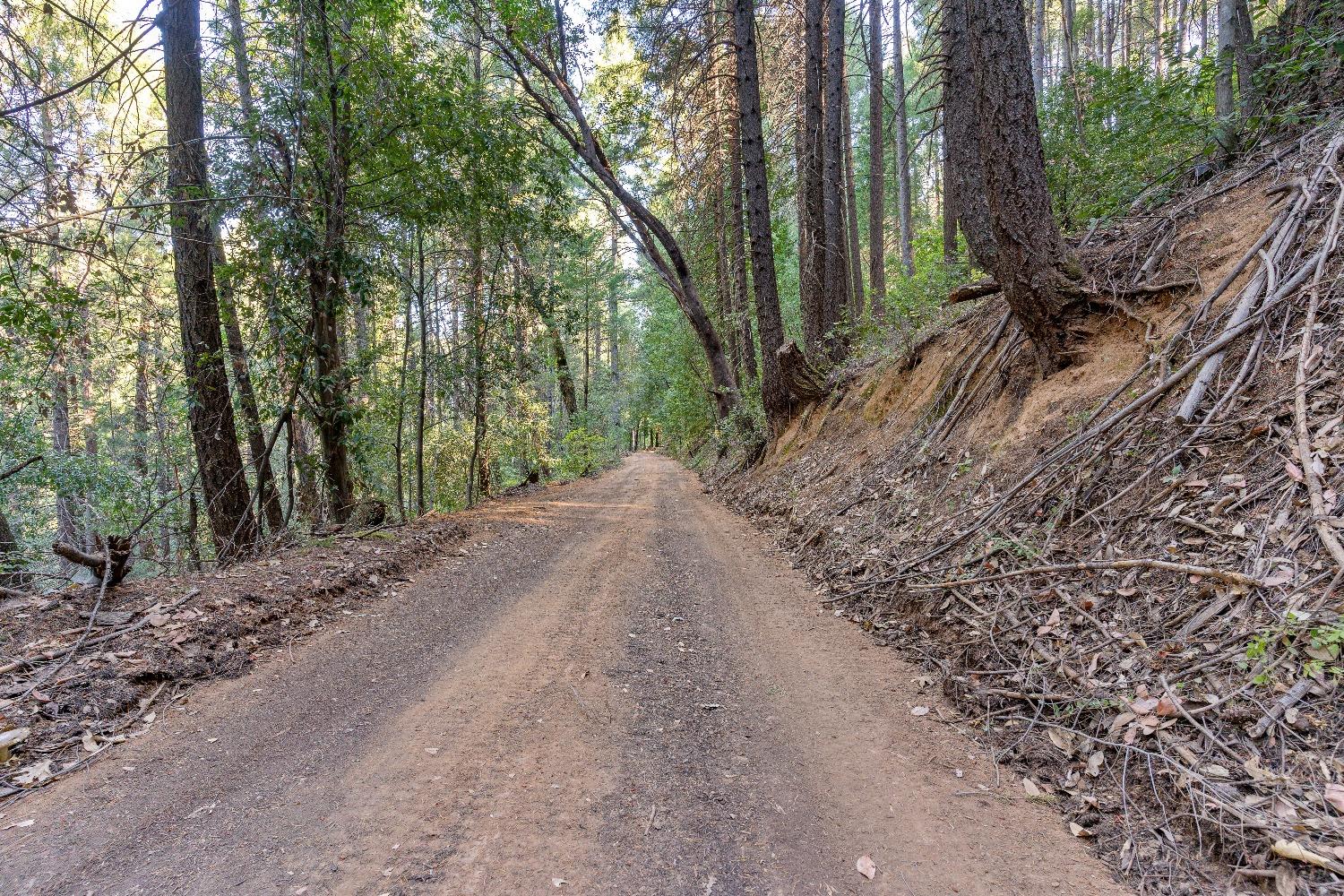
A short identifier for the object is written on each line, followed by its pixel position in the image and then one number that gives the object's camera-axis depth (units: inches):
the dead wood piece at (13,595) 175.1
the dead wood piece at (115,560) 169.8
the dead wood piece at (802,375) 430.9
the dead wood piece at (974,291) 245.8
